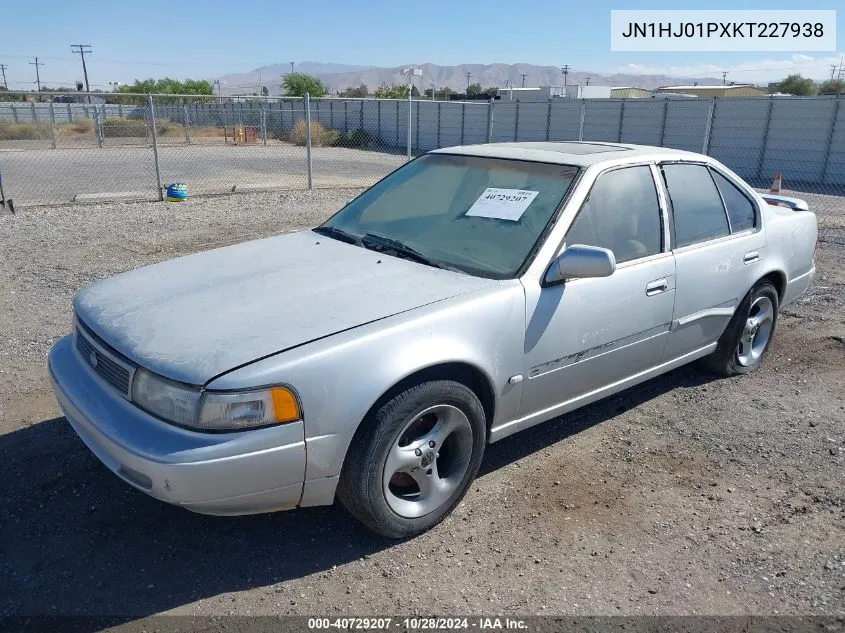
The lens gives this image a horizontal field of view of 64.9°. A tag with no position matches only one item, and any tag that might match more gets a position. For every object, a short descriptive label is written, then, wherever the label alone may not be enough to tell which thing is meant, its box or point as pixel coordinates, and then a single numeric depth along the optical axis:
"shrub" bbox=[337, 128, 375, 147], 33.81
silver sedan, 2.48
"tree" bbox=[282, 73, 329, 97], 56.53
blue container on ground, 12.23
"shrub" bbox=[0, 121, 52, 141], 27.88
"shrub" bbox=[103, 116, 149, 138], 28.97
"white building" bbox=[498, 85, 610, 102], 45.09
